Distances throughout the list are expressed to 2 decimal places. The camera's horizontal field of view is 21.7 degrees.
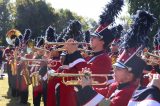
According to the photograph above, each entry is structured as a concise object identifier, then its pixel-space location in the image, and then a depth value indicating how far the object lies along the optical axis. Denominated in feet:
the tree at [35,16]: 164.04
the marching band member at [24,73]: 42.26
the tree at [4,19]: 171.32
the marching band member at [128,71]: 16.46
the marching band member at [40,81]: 35.24
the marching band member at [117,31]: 23.77
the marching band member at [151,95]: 13.53
